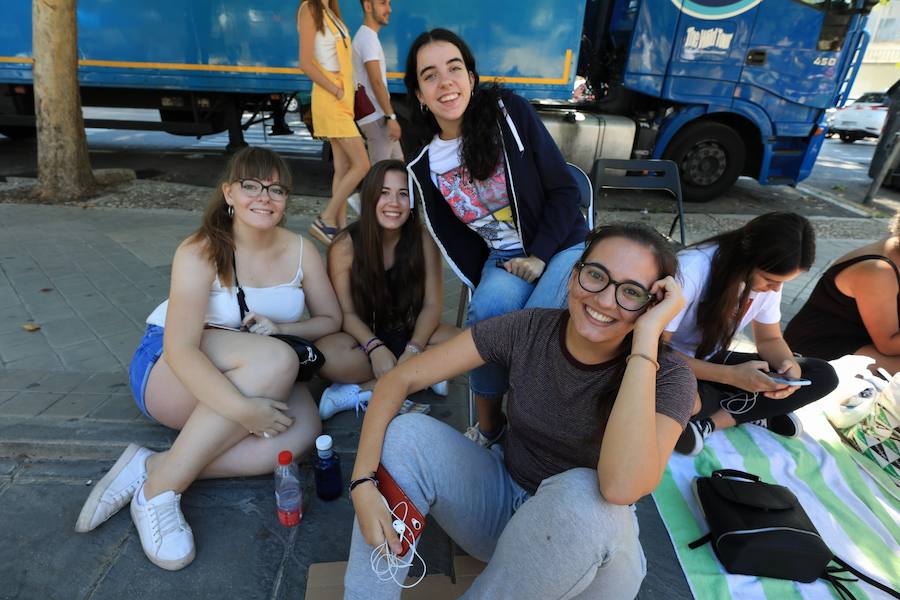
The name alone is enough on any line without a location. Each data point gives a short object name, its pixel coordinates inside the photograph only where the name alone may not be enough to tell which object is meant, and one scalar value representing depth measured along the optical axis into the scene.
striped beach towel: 1.76
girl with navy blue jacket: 2.04
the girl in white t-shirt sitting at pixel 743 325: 1.94
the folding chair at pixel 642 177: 3.83
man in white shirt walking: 4.13
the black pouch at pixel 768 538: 1.72
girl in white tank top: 1.75
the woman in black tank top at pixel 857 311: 2.31
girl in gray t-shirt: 1.22
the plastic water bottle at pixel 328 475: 1.89
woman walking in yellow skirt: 3.80
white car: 14.51
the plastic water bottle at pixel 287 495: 1.79
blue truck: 5.99
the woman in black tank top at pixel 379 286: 2.33
